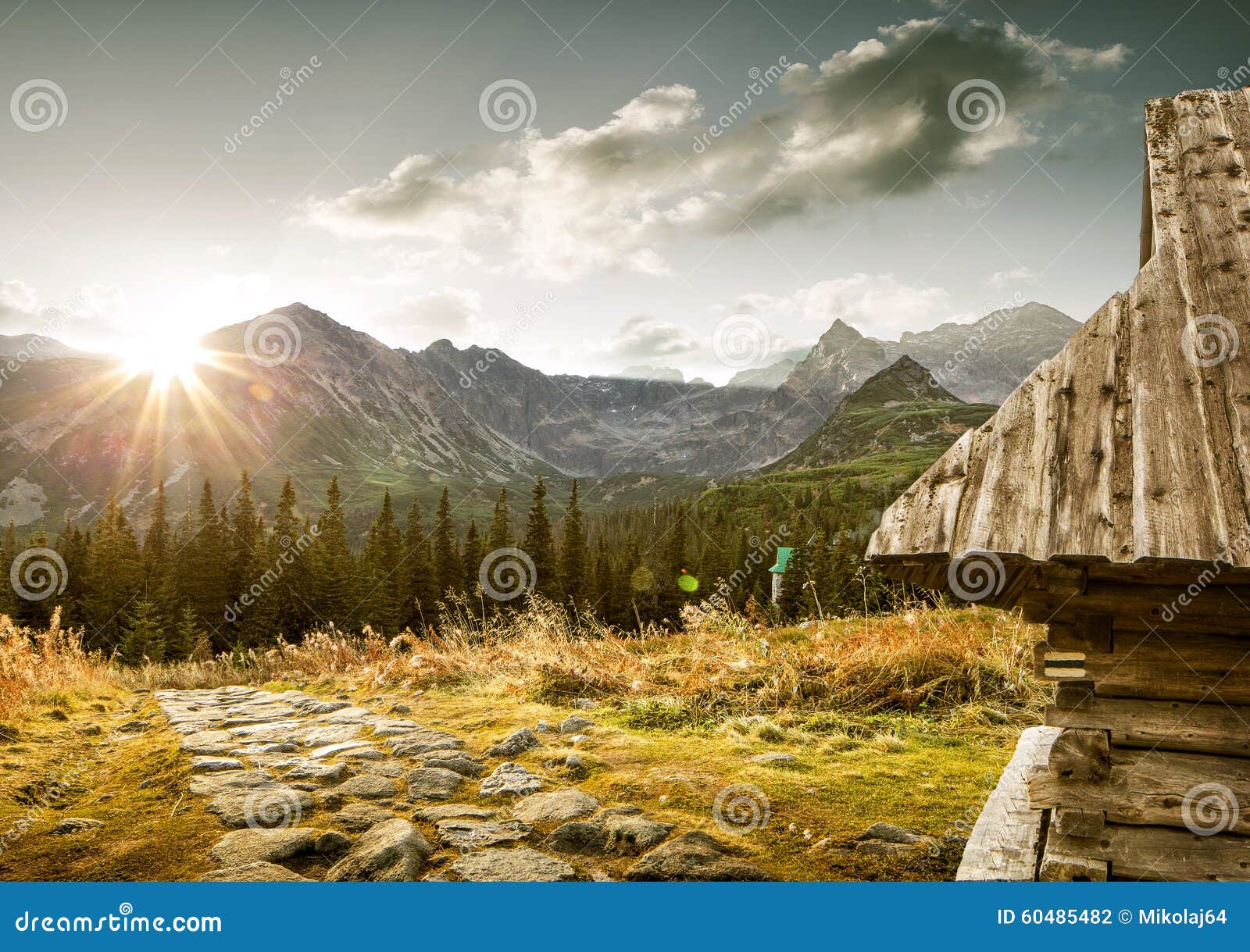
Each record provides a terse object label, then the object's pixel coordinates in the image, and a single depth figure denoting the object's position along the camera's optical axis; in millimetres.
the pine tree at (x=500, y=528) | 48875
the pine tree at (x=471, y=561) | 48656
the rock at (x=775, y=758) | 5766
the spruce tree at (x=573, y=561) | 46938
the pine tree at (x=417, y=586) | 43938
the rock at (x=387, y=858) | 3545
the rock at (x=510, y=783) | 5008
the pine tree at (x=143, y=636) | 28562
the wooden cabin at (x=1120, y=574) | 3445
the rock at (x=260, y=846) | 3656
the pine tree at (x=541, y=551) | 45344
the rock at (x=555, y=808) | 4520
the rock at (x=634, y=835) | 4055
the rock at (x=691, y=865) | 3676
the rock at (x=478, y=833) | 4055
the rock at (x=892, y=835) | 4156
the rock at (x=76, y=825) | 4020
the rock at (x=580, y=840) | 4062
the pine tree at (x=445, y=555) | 46125
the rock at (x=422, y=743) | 6082
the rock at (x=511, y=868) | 3625
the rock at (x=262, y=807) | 4176
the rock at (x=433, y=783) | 4922
